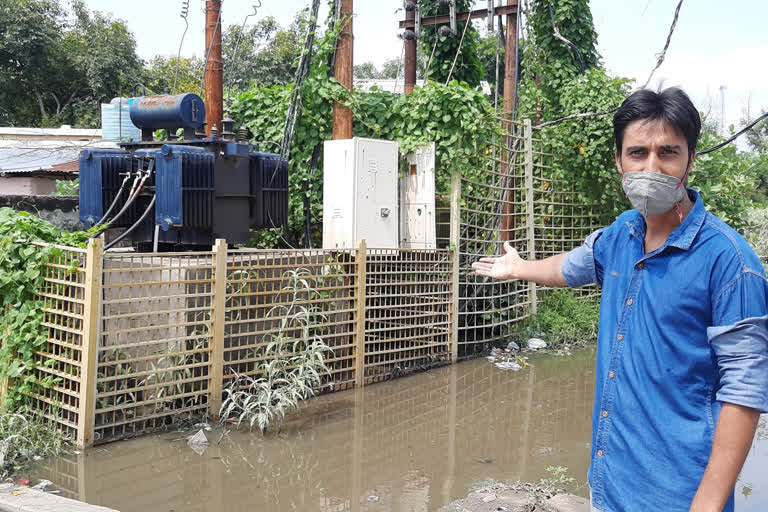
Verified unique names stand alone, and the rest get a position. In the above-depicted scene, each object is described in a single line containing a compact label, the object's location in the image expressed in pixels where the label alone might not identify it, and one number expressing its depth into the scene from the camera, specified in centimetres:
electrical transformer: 648
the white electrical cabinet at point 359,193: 752
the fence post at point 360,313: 721
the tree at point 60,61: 2605
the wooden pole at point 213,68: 877
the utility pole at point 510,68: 1021
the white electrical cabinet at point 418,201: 826
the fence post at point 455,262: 837
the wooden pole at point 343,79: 796
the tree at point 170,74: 2670
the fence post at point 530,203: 991
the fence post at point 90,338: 503
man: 175
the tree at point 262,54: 2675
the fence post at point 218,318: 588
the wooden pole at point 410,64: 1081
